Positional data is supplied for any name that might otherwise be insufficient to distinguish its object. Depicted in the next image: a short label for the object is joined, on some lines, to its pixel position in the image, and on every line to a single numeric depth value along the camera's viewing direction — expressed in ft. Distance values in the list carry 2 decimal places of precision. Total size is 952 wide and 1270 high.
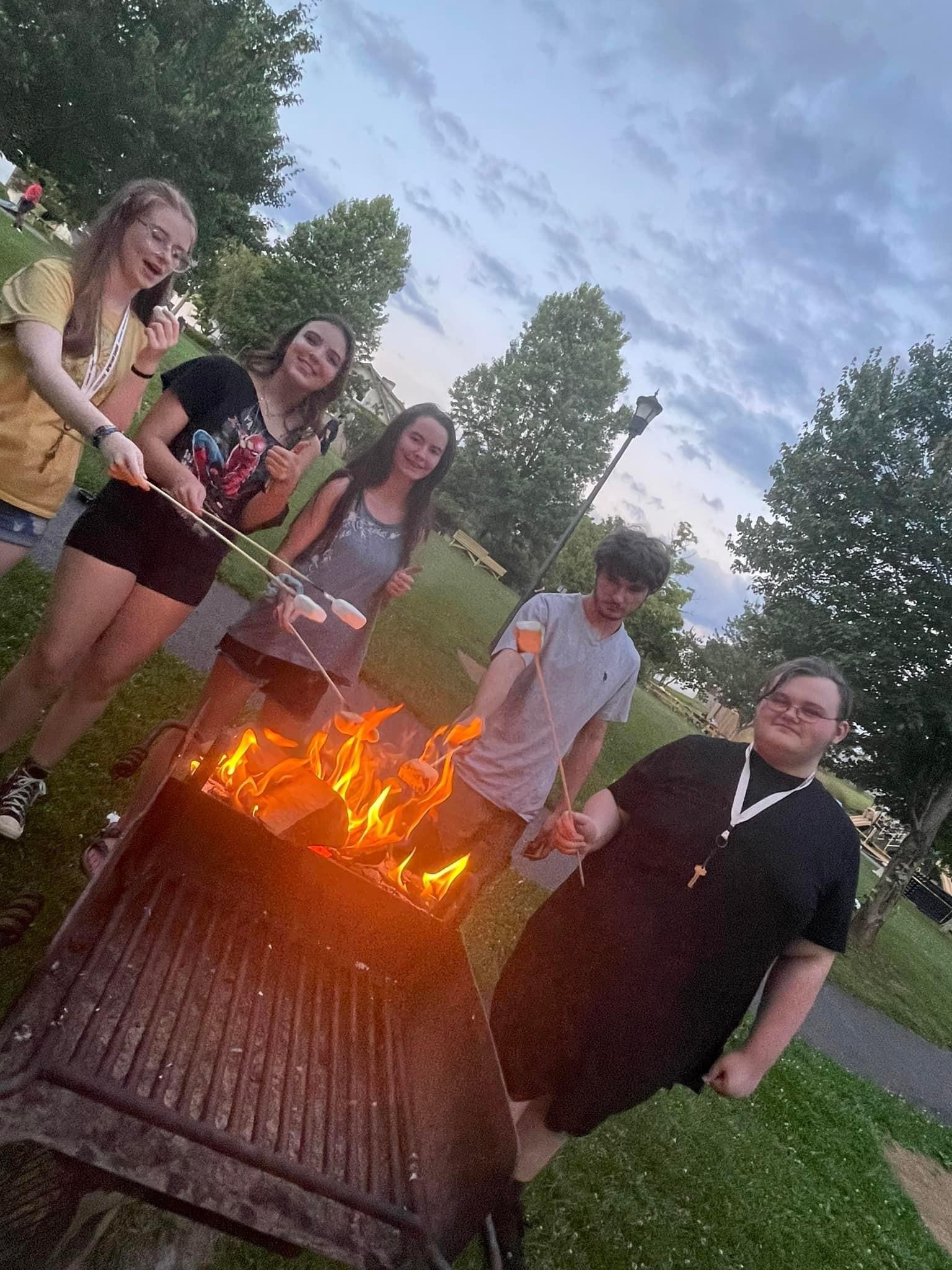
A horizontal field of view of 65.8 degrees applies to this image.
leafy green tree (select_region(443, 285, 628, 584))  118.93
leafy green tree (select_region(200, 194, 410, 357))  120.88
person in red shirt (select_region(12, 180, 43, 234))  77.97
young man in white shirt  9.57
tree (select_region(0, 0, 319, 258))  59.52
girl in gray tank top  9.89
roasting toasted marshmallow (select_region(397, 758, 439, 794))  8.46
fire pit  4.78
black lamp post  42.19
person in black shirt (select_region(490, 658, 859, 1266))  6.95
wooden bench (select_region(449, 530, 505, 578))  106.63
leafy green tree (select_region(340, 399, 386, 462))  97.41
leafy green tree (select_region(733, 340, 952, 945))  29.60
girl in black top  8.22
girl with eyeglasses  7.07
